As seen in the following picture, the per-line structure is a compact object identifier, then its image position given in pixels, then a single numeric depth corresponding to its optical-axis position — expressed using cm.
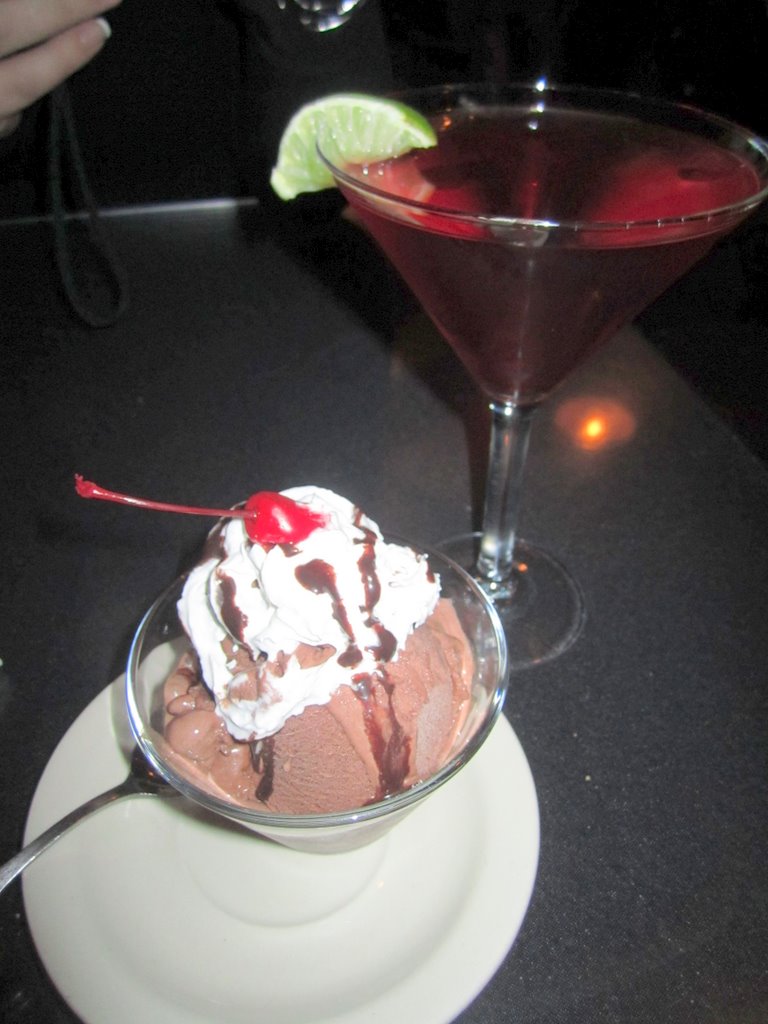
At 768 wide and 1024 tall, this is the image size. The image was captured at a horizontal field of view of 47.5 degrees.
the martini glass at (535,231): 22
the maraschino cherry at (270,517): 21
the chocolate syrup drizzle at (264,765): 21
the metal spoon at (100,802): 20
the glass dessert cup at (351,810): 19
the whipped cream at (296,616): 21
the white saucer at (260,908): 19
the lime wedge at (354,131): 27
